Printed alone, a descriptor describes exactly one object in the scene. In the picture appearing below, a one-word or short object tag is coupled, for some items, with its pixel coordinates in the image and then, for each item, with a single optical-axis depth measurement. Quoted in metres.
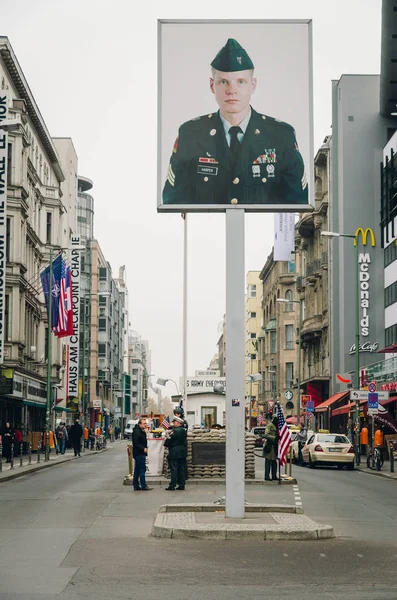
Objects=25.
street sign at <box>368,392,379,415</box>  39.25
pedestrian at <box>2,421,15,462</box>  41.66
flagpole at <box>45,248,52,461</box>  44.97
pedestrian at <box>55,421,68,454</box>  55.91
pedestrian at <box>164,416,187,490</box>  25.77
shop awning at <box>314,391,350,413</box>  64.56
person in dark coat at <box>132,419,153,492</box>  25.31
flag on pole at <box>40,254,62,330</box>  50.91
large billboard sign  17.45
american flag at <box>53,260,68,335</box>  52.66
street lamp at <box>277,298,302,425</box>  72.59
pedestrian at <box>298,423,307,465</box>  44.38
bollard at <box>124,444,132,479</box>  27.89
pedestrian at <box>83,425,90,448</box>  70.06
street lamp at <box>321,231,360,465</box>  45.91
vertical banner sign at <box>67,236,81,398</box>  69.38
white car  40.66
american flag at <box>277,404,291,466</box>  28.16
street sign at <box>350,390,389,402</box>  40.69
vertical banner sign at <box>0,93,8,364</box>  40.31
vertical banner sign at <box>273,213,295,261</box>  85.00
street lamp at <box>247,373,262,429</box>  53.21
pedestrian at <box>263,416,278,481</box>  29.16
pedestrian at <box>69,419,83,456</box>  53.88
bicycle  39.28
